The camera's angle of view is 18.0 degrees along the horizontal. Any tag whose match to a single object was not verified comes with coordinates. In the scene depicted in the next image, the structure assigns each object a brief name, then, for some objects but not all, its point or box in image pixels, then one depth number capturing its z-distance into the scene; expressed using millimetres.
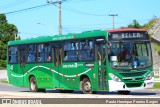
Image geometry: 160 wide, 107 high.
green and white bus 24234
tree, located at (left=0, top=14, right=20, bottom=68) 109812
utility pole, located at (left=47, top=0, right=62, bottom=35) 49562
